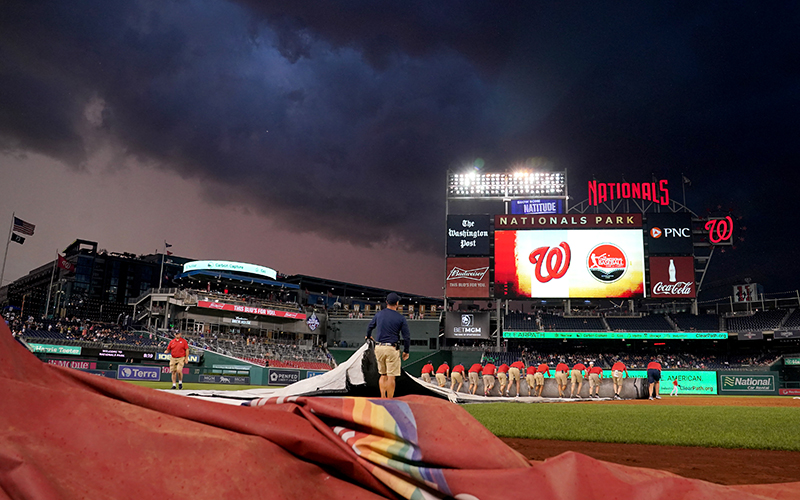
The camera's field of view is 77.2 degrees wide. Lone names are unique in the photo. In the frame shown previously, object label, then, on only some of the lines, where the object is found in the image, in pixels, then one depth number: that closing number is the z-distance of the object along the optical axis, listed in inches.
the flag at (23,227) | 1305.4
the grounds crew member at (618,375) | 762.8
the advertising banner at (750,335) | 1457.2
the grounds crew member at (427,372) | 839.3
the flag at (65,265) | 1667.4
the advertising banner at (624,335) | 1483.8
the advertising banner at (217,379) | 1023.0
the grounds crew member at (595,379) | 767.7
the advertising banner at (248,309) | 1889.8
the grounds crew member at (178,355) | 535.2
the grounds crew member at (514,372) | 748.6
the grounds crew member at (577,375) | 758.5
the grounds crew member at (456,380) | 752.8
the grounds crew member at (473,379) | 731.4
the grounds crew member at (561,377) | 742.5
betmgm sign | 1601.9
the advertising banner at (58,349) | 1118.0
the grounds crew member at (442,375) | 807.2
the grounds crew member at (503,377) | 735.7
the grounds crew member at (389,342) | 316.5
